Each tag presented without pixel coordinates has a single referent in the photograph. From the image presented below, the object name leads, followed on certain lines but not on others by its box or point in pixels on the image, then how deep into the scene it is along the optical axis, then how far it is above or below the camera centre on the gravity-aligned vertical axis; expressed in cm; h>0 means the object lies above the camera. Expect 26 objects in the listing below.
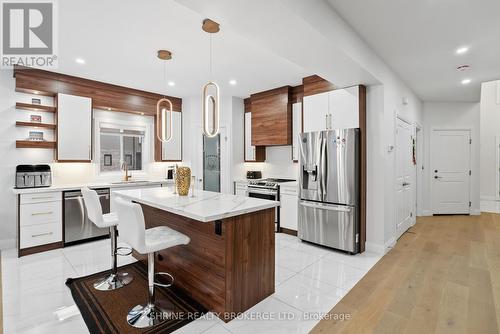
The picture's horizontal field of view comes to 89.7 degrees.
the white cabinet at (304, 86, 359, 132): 368 +87
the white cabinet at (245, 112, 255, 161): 554 +58
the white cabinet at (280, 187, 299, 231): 444 -75
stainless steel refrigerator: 356 -34
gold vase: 288 -16
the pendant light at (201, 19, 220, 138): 255 +61
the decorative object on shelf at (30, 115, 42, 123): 413 +79
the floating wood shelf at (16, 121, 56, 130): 394 +67
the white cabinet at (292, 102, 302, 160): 475 +80
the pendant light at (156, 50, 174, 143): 323 +152
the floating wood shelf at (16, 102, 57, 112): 393 +96
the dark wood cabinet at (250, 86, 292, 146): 484 +99
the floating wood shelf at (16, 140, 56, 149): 393 +36
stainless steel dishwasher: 395 -89
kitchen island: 213 -79
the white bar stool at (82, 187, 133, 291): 260 -70
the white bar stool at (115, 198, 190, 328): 192 -62
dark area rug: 204 -128
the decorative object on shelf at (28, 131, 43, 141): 411 +50
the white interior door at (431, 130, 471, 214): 596 -12
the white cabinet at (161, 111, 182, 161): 566 +49
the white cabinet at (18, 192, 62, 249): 359 -78
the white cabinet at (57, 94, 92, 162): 418 +66
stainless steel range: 465 -45
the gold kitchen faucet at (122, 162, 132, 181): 507 -14
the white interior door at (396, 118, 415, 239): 416 -21
